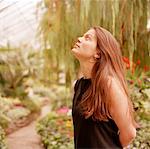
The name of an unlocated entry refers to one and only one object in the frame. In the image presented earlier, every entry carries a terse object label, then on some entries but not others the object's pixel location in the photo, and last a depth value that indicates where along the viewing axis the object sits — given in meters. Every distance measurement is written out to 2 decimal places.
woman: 1.84
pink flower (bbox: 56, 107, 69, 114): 7.53
